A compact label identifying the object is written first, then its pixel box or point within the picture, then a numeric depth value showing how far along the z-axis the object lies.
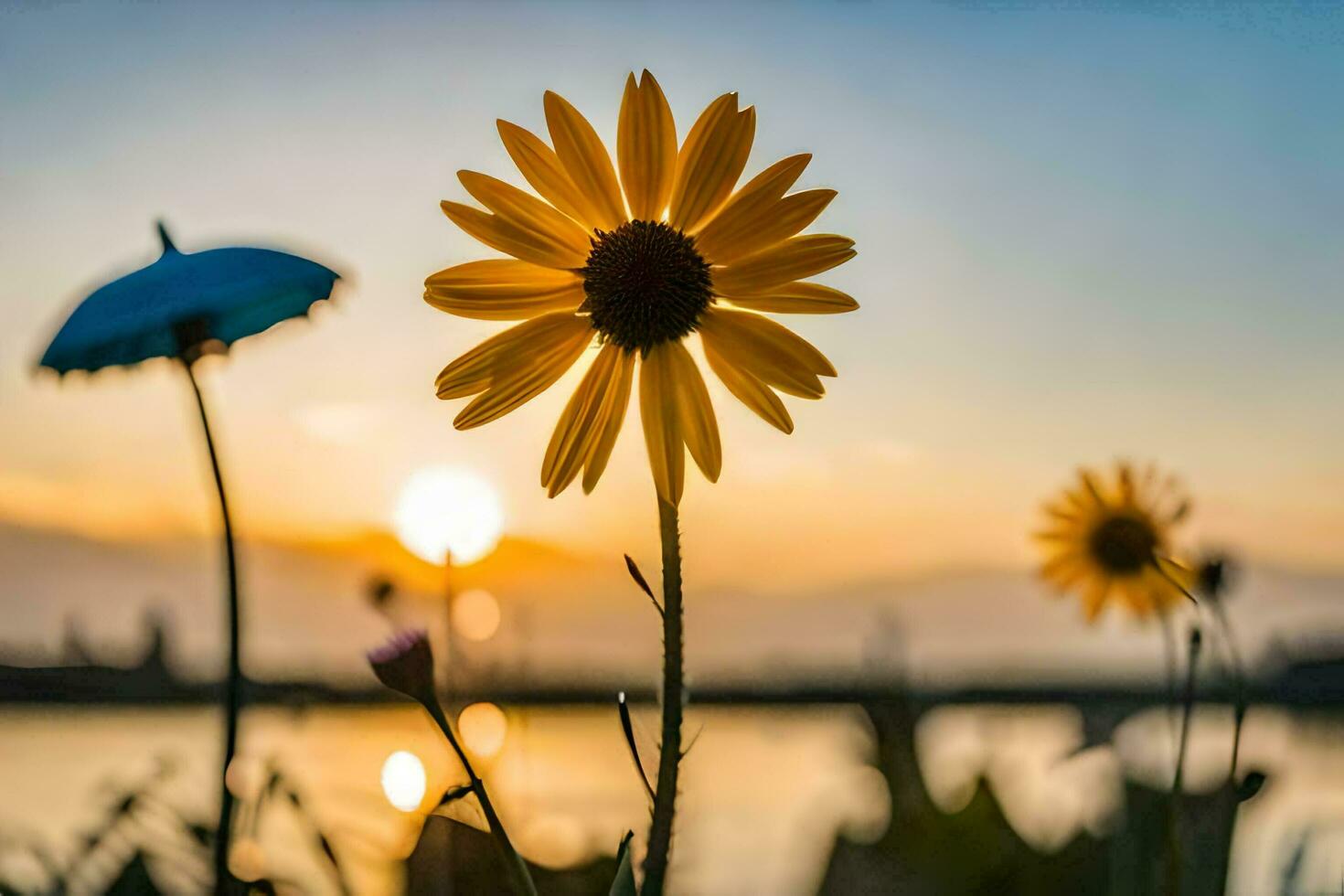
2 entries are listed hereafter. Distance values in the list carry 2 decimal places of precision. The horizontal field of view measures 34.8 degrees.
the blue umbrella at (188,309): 0.42
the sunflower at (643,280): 0.48
